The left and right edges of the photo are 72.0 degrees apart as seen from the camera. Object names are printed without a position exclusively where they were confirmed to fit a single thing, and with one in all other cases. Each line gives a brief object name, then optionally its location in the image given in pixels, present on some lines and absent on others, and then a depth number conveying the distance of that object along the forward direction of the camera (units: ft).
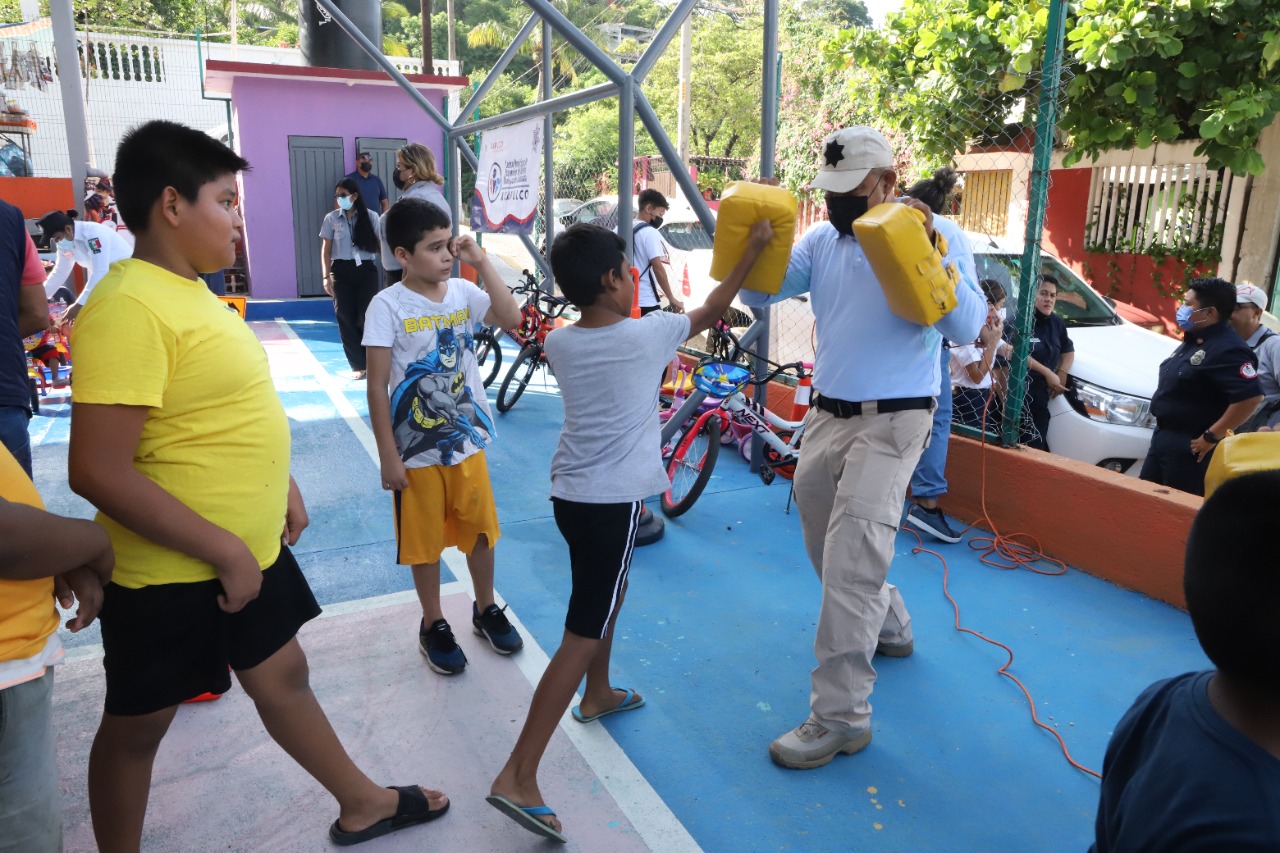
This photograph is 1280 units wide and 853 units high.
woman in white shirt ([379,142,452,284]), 18.10
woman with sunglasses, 24.58
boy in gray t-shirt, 7.73
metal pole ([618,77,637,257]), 14.67
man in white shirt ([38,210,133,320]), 19.39
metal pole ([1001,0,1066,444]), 13.56
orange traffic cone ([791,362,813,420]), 16.81
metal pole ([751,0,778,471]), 15.80
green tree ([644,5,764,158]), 86.99
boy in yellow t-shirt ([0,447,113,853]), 4.59
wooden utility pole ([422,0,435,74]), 55.45
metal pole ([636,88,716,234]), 14.62
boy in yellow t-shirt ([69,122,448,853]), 5.35
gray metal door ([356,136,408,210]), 41.37
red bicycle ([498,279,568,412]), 23.21
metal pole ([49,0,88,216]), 19.36
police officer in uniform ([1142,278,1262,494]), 13.79
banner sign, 21.06
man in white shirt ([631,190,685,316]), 20.36
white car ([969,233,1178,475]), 16.55
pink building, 39.73
